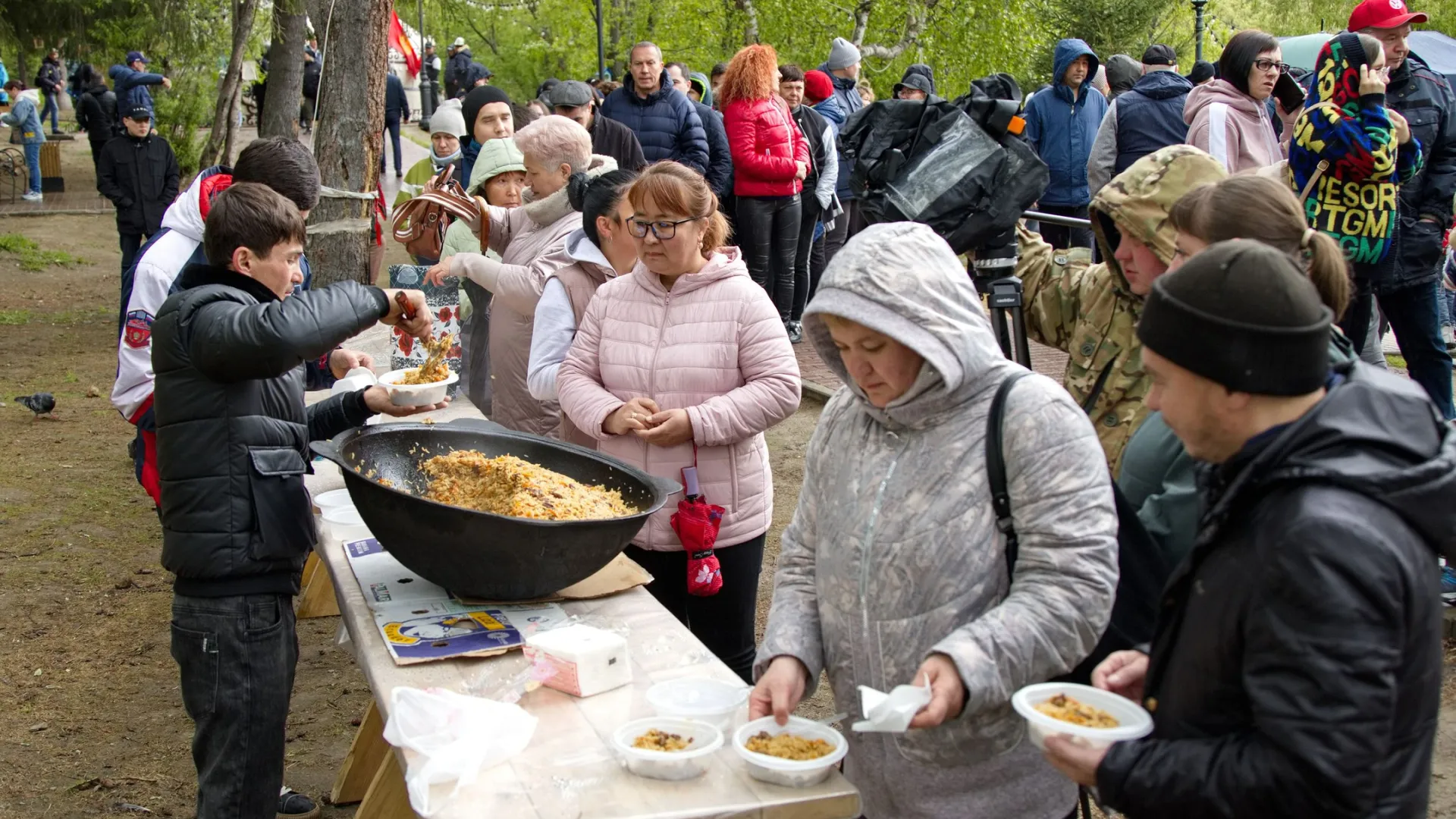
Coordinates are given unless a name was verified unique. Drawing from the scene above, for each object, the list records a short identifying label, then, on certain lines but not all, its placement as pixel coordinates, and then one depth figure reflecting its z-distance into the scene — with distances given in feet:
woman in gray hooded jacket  6.59
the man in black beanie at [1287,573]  4.76
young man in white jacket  13.05
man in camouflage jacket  8.78
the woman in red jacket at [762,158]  27.89
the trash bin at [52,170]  64.75
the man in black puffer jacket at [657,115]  28.84
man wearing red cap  17.75
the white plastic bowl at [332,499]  12.20
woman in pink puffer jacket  11.16
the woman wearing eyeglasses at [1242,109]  20.08
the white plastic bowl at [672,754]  6.79
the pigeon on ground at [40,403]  27.50
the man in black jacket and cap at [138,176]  37.27
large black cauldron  8.73
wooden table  6.68
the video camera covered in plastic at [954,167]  10.83
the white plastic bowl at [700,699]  7.47
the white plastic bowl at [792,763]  6.68
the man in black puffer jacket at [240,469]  9.43
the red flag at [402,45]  67.72
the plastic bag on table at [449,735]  6.80
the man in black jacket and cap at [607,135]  26.58
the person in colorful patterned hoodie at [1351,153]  15.58
